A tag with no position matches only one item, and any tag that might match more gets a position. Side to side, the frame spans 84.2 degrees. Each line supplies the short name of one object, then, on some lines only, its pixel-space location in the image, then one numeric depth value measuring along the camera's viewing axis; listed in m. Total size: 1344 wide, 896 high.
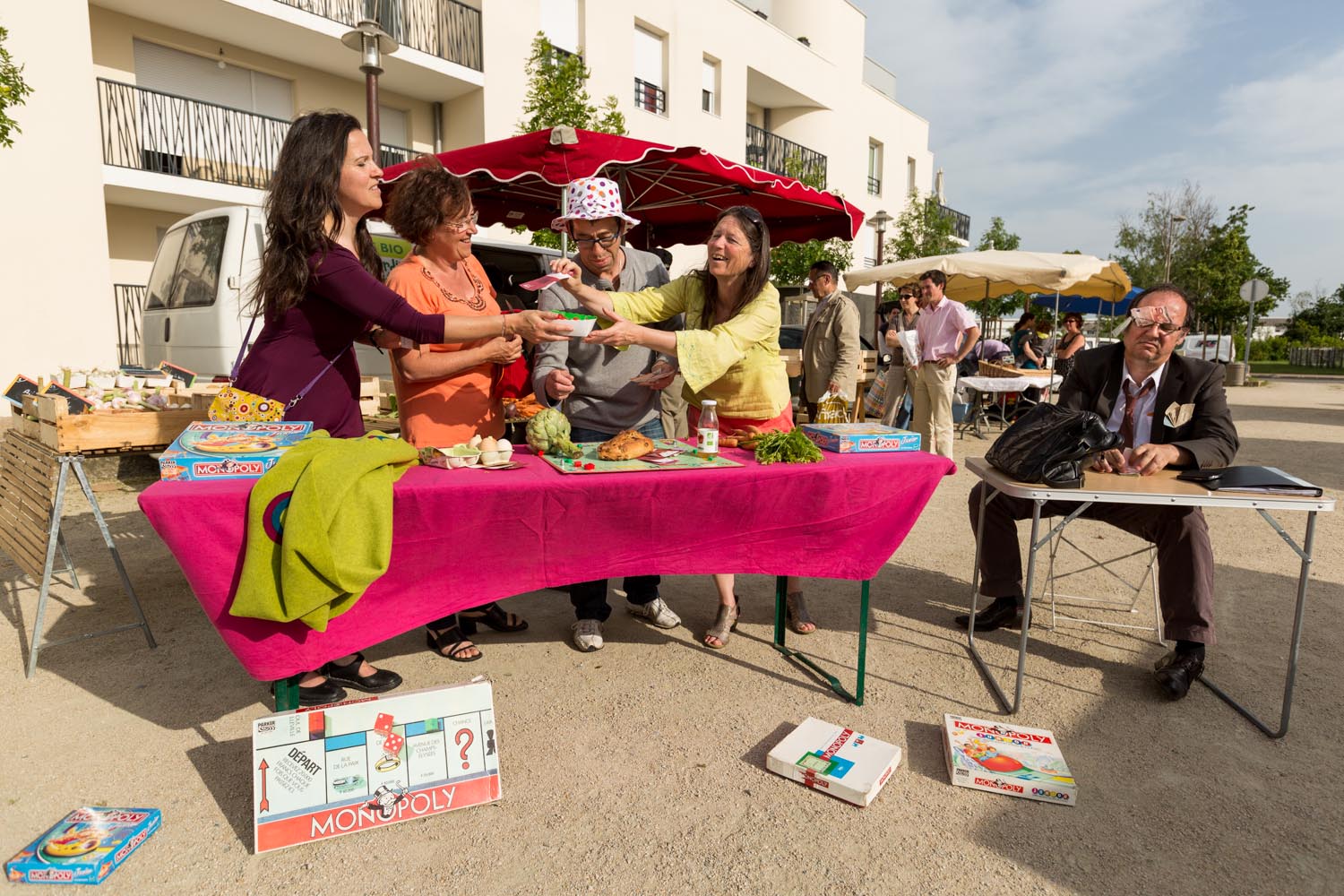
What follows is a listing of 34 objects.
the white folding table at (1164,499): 2.66
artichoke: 2.79
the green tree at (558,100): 10.21
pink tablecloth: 2.10
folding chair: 3.67
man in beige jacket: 6.09
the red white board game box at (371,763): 2.10
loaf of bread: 2.70
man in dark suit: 3.12
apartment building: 9.59
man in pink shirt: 7.56
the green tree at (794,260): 17.86
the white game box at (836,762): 2.35
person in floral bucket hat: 3.10
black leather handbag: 2.83
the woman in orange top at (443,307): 2.83
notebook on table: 2.72
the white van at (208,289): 6.26
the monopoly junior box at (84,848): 1.95
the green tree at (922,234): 23.62
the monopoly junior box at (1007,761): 2.39
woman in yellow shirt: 2.84
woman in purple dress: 2.40
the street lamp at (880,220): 17.92
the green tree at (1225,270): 26.86
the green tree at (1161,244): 29.64
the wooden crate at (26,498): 3.21
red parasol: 4.41
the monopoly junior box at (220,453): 2.16
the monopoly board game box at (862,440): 3.00
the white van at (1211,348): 29.35
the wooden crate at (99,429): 3.04
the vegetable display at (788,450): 2.76
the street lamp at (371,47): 7.47
